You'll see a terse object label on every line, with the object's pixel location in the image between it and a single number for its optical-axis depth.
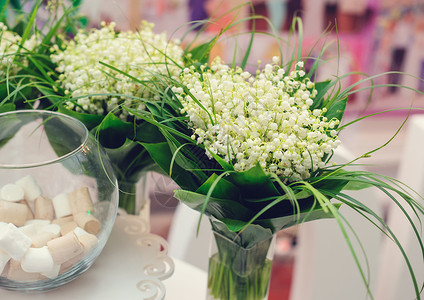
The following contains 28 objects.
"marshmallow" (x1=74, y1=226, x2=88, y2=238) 0.59
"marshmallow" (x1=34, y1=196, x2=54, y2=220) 0.59
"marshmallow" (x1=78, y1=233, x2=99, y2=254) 0.59
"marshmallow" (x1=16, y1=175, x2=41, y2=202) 0.56
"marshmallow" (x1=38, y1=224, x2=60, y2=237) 0.58
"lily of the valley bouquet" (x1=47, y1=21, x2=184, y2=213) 0.64
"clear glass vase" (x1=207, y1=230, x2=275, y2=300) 0.60
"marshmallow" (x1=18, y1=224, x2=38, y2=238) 0.56
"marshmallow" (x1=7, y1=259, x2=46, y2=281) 0.56
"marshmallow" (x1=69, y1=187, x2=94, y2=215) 0.59
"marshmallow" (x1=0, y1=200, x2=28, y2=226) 0.56
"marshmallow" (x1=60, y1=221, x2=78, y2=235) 0.58
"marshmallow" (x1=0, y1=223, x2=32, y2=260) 0.53
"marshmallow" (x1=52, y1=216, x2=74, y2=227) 0.59
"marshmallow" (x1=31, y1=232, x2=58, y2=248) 0.56
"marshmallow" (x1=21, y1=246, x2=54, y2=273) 0.55
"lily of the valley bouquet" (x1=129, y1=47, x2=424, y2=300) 0.52
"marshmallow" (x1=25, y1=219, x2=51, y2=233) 0.59
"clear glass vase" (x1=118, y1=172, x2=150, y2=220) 0.76
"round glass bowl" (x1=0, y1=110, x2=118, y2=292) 0.55
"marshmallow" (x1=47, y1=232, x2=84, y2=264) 0.56
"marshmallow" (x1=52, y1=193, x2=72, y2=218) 0.59
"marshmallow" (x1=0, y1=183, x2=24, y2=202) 0.57
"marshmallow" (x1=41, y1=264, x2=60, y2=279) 0.58
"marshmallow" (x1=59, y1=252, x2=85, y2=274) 0.59
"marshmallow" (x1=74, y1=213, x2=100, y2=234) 0.60
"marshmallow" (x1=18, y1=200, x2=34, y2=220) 0.59
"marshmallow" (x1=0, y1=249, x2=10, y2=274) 0.55
